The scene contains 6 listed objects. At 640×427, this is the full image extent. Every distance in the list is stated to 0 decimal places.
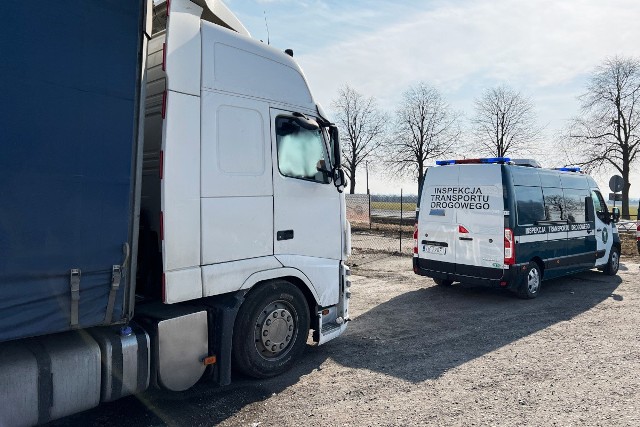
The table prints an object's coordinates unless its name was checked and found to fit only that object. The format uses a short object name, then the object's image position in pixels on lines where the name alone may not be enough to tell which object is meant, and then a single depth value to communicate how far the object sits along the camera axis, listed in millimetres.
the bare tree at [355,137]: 41000
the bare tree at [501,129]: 33875
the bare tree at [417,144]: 36125
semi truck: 2857
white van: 7676
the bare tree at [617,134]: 33312
